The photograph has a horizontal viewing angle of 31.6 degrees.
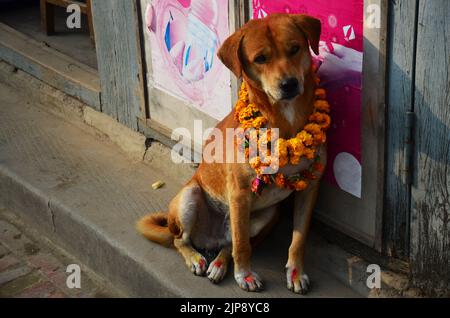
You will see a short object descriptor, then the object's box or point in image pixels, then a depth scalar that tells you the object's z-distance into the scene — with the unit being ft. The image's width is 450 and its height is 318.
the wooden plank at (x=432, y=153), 12.35
